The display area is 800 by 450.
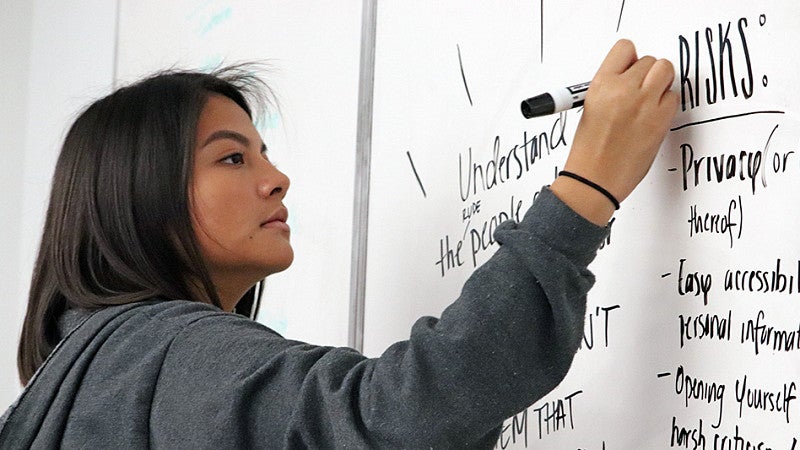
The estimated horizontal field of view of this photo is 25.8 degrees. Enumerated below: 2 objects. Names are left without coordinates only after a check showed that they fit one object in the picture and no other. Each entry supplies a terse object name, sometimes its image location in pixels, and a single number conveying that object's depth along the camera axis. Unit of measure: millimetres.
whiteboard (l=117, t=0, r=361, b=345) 2018
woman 1413
